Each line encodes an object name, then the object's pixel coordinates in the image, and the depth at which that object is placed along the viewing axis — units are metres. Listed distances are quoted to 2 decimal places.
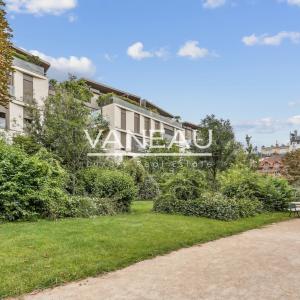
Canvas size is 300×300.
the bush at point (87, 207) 12.22
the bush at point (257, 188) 16.78
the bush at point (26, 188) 10.82
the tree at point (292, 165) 39.41
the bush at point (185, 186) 14.69
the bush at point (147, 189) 24.88
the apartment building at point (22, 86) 28.59
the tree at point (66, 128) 15.81
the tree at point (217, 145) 23.58
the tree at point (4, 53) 14.64
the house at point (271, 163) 69.01
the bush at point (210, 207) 13.38
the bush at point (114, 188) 14.41
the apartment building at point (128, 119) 42.81
